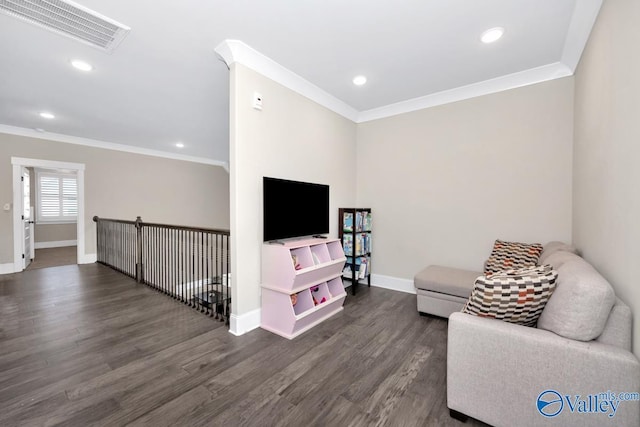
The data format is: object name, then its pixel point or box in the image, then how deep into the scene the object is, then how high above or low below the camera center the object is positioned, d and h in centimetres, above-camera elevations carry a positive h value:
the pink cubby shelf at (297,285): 241 -75
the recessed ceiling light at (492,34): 213 +147
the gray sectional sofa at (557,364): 113 -74
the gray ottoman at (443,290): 261 -83
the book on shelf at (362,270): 366 -87
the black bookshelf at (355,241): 356 -45
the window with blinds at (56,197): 718 +34
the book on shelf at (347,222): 365 -18
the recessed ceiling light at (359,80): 293 +149
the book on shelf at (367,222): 377 -19
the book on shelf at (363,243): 364 -49
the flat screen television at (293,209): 260 +0
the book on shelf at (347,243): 363 -48
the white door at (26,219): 488 -19
